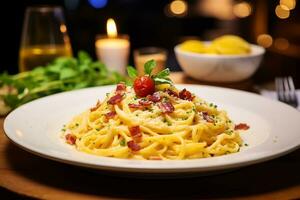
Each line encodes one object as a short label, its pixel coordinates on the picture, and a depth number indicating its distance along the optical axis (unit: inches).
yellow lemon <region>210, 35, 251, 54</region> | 46.2
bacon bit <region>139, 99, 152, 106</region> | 34.4
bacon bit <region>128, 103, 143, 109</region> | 34.4
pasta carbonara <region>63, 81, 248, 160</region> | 33.0
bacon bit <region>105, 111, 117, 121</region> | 34.9
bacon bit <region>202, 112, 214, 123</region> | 35.0
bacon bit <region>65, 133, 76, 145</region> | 34.1
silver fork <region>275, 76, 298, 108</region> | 43.1
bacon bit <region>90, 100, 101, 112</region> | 36.9
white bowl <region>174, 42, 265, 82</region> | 45.2
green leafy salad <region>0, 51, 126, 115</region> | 42.0
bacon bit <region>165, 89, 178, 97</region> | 35.6
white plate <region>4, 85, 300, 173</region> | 28.7
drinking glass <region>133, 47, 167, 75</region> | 49.9
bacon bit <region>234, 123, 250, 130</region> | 36.0
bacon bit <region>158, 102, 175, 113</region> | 34.4
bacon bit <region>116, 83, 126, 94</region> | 35.8
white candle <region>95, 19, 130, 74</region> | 51.3
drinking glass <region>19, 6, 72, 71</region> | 48.4
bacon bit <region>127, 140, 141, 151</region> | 32.3
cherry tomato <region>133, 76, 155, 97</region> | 34.3
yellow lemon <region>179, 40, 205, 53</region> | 46.9
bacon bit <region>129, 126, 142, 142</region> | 33.0
